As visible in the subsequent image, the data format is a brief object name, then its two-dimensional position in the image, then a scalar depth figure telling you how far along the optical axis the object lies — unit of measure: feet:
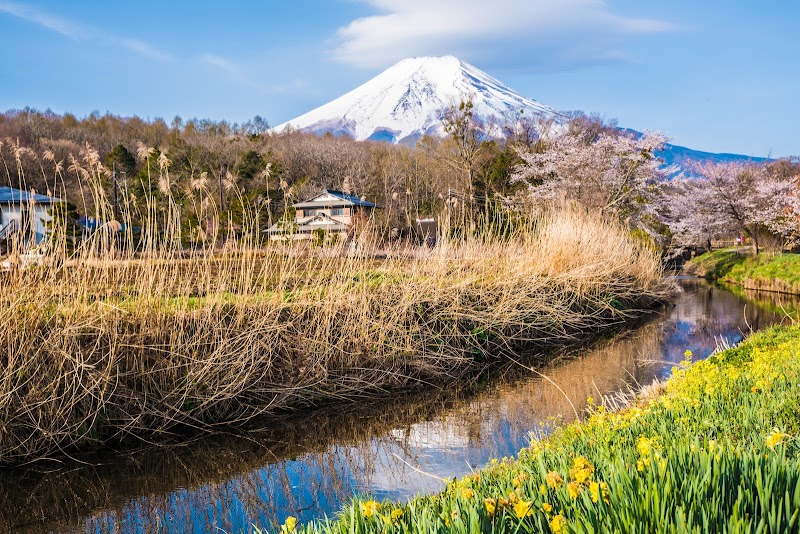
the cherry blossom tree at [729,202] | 91.76
